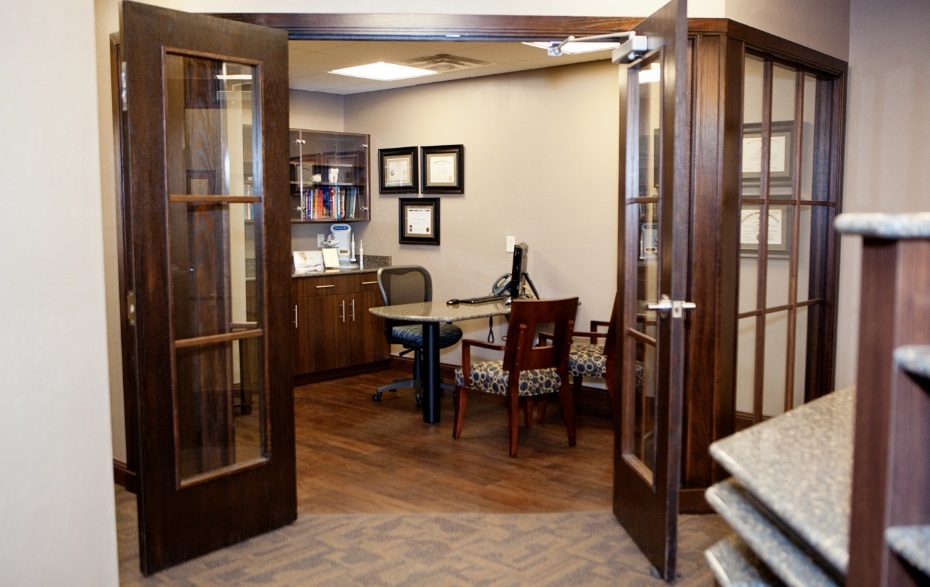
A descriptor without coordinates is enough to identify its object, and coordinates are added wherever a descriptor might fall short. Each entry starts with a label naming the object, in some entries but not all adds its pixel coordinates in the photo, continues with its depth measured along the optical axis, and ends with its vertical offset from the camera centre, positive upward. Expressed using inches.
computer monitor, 214.7 -11.9
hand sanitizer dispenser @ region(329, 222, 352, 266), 284.2 -4.9
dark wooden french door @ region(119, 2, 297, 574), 116.5 -8.2
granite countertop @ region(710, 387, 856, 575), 51.5 -18.3
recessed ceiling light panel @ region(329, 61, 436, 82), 236.7 +42.9
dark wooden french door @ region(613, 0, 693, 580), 111.3 -9.1
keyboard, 217.5 -20.3
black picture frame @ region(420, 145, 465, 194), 256.4 +16.1
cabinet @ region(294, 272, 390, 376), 250.2 -31.4
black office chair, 223.0 -21.5
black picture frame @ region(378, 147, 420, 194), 269.1 +16.2
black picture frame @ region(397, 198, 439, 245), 265.6 +0.0
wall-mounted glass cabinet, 267.1 +14.7
